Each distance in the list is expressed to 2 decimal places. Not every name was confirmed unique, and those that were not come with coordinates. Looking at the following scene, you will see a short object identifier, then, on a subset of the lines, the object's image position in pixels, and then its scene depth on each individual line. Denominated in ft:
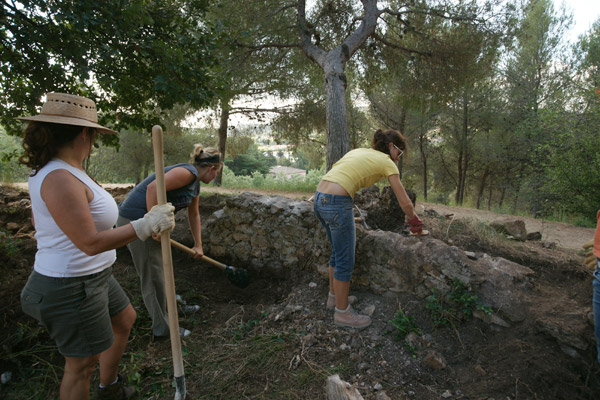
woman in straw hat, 4.68
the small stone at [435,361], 7.63
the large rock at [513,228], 15.42
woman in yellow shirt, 8.50
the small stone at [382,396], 6.86
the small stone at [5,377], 8.34
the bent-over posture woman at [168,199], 8.32
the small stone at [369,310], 9.59
